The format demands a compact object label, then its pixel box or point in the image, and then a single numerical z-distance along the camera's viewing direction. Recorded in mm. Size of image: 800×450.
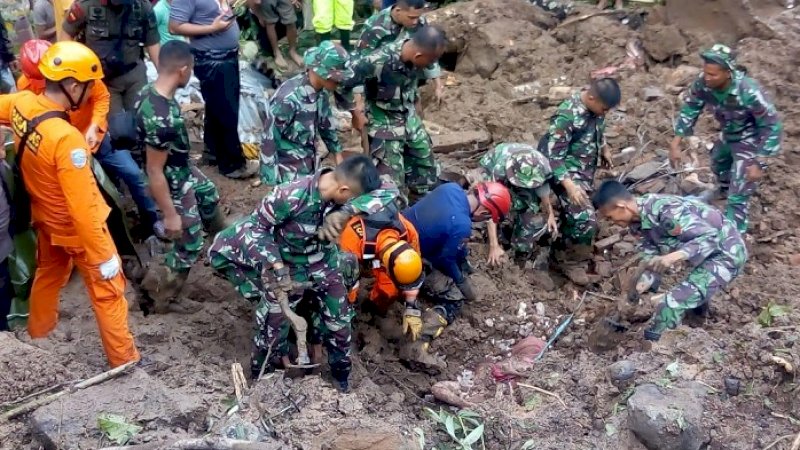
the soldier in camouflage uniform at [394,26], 6496
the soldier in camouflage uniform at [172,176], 4988
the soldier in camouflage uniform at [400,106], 6016
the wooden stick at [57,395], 3703
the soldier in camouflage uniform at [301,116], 5539
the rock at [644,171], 7285
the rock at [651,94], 8461
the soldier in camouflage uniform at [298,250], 4453
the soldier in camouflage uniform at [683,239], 5184
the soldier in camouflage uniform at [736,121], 6219
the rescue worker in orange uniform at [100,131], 4867
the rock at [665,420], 4039
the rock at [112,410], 3568
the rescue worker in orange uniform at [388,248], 5059
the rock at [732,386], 4578
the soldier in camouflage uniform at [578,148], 6113
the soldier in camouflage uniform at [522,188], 6039
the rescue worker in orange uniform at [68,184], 4191
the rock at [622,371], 4578
